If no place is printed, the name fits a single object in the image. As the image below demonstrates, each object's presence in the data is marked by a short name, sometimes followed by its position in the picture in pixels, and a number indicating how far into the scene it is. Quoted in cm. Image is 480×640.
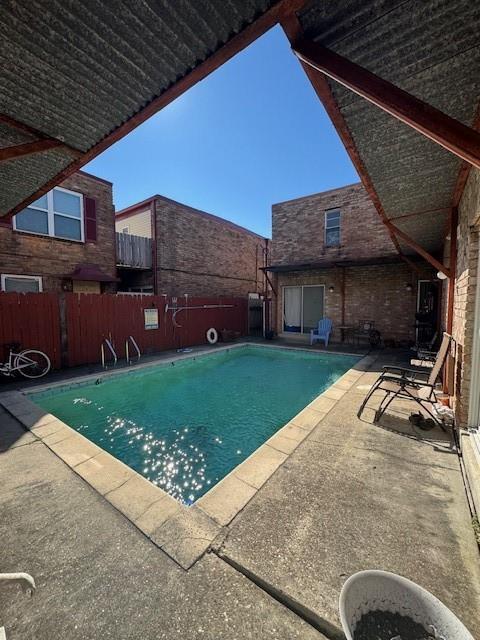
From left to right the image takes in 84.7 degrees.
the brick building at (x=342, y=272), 947
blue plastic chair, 1047
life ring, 1076
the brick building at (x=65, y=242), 787
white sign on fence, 852
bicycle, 564
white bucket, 104
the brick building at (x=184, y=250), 1136
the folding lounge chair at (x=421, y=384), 340
